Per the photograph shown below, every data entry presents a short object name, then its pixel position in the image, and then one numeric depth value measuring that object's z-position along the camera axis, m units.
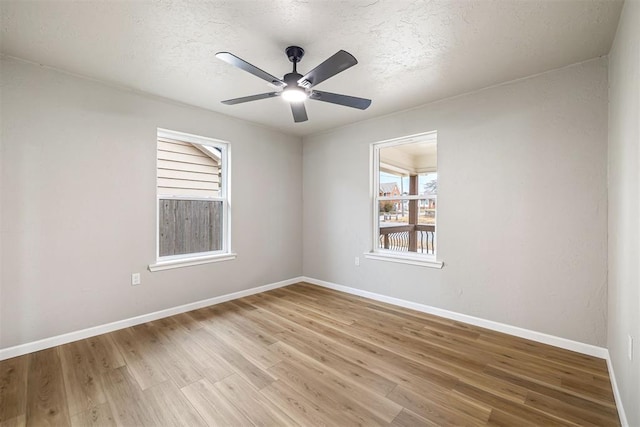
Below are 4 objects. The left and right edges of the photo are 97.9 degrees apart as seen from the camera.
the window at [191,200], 3.40
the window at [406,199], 3.54
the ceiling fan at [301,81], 1.81
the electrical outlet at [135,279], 3.06
